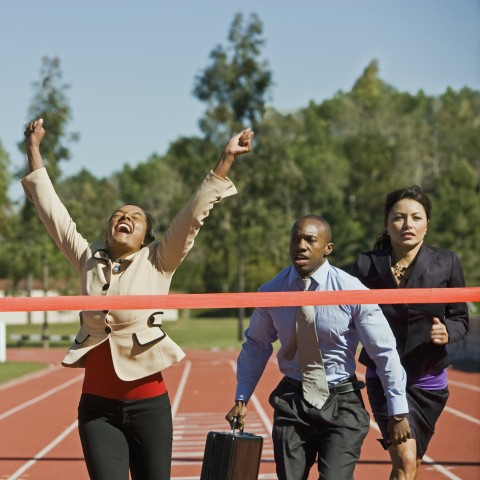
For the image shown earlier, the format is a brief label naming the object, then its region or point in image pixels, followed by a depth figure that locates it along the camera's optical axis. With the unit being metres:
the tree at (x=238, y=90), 48.00
